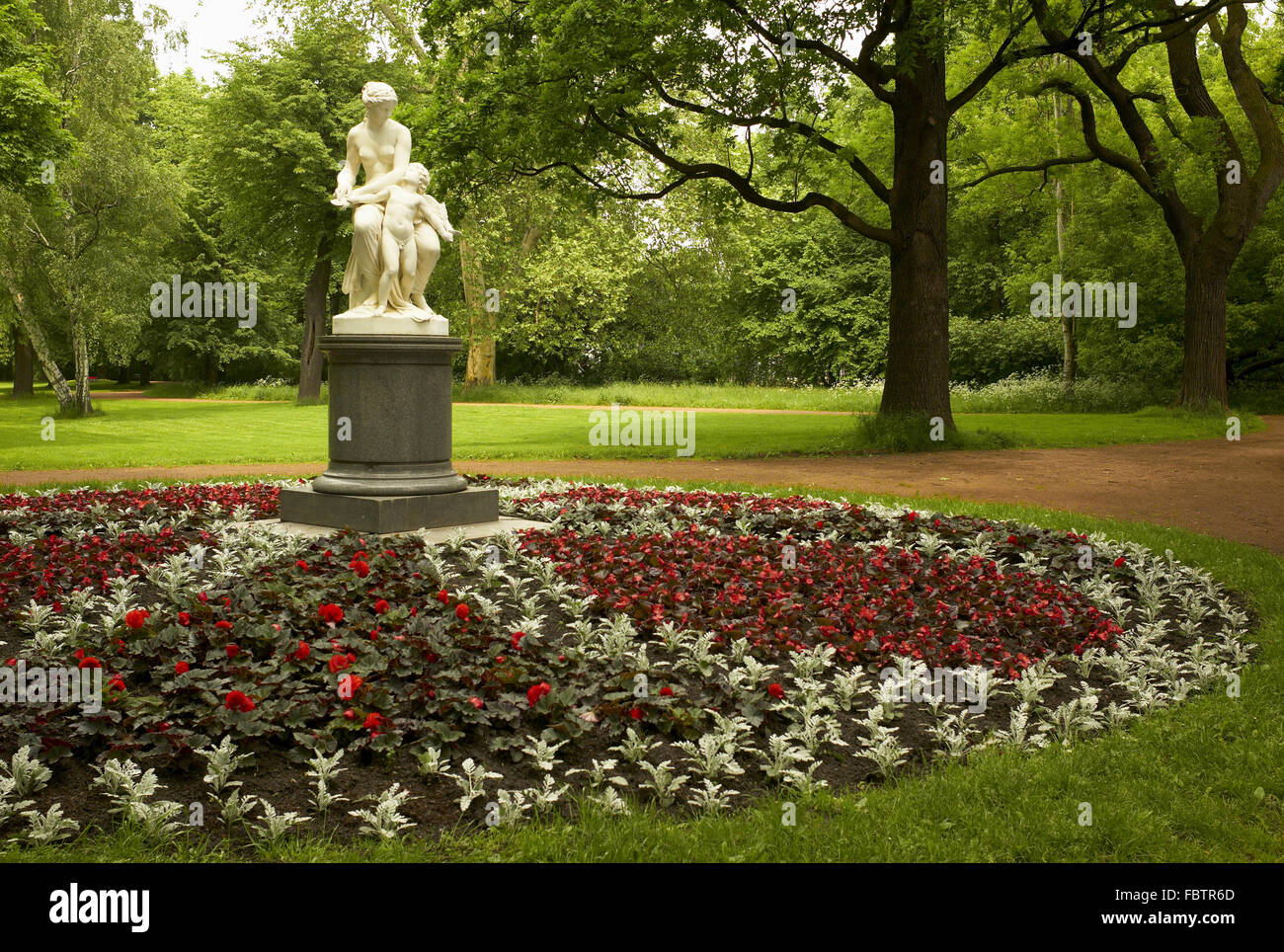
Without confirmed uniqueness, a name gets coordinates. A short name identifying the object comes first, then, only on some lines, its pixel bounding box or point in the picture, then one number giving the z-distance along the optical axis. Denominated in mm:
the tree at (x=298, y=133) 33062
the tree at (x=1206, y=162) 22812
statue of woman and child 8781
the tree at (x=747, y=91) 16312
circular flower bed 4230
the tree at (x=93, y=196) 26078
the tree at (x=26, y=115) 19156
